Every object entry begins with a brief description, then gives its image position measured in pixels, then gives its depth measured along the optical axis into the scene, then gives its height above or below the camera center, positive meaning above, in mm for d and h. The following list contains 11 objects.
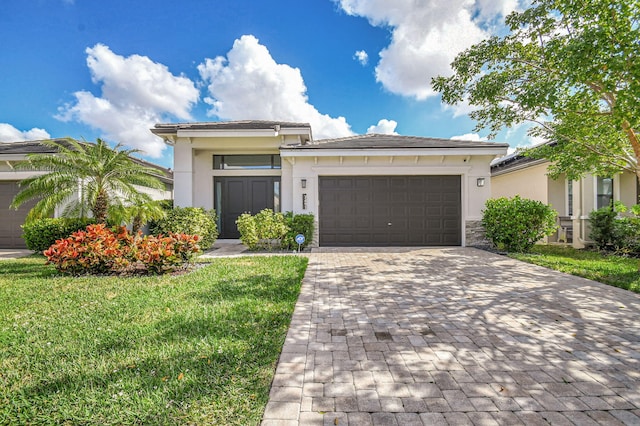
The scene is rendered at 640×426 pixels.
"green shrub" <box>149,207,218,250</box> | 8961 -280
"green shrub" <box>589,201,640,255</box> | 8164 -595
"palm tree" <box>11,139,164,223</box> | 7117 +986
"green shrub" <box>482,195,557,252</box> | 8312 -248
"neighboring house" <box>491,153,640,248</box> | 9781 +1030
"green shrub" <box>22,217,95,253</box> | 8719 -519
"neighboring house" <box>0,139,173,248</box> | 10227 +442
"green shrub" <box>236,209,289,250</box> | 9000 -452
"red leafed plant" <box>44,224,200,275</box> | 5926 -814
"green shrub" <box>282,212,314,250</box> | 9289 -440
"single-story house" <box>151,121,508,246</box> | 9797 +1194
